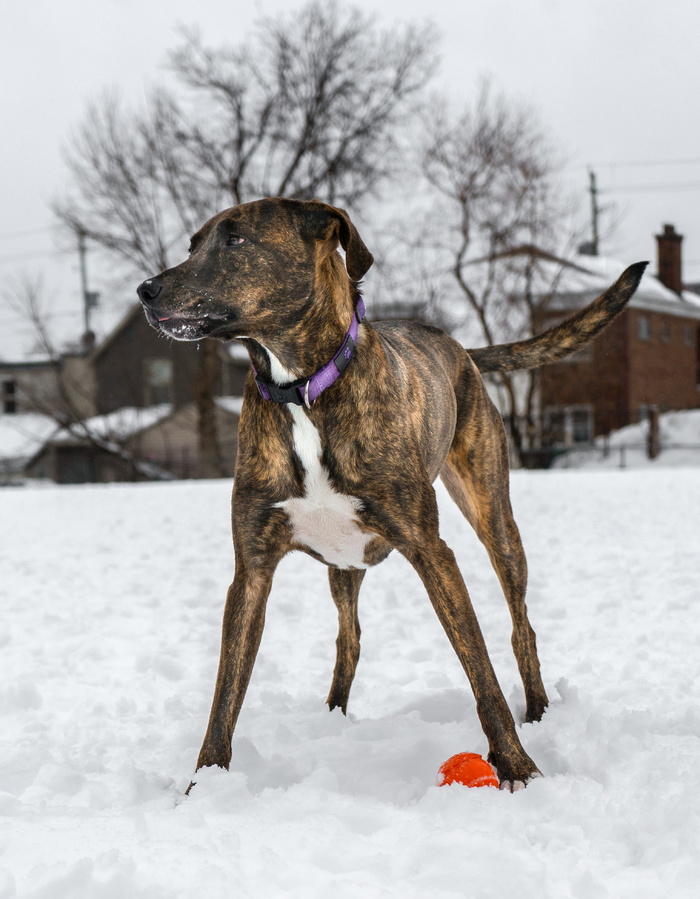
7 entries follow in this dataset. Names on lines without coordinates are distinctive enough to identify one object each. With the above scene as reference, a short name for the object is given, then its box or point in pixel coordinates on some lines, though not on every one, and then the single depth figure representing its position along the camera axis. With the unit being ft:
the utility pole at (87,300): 148.05
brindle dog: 9.95
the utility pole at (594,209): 112.98
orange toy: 9.73
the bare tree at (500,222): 90.99
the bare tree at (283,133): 81.05
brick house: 106.22
